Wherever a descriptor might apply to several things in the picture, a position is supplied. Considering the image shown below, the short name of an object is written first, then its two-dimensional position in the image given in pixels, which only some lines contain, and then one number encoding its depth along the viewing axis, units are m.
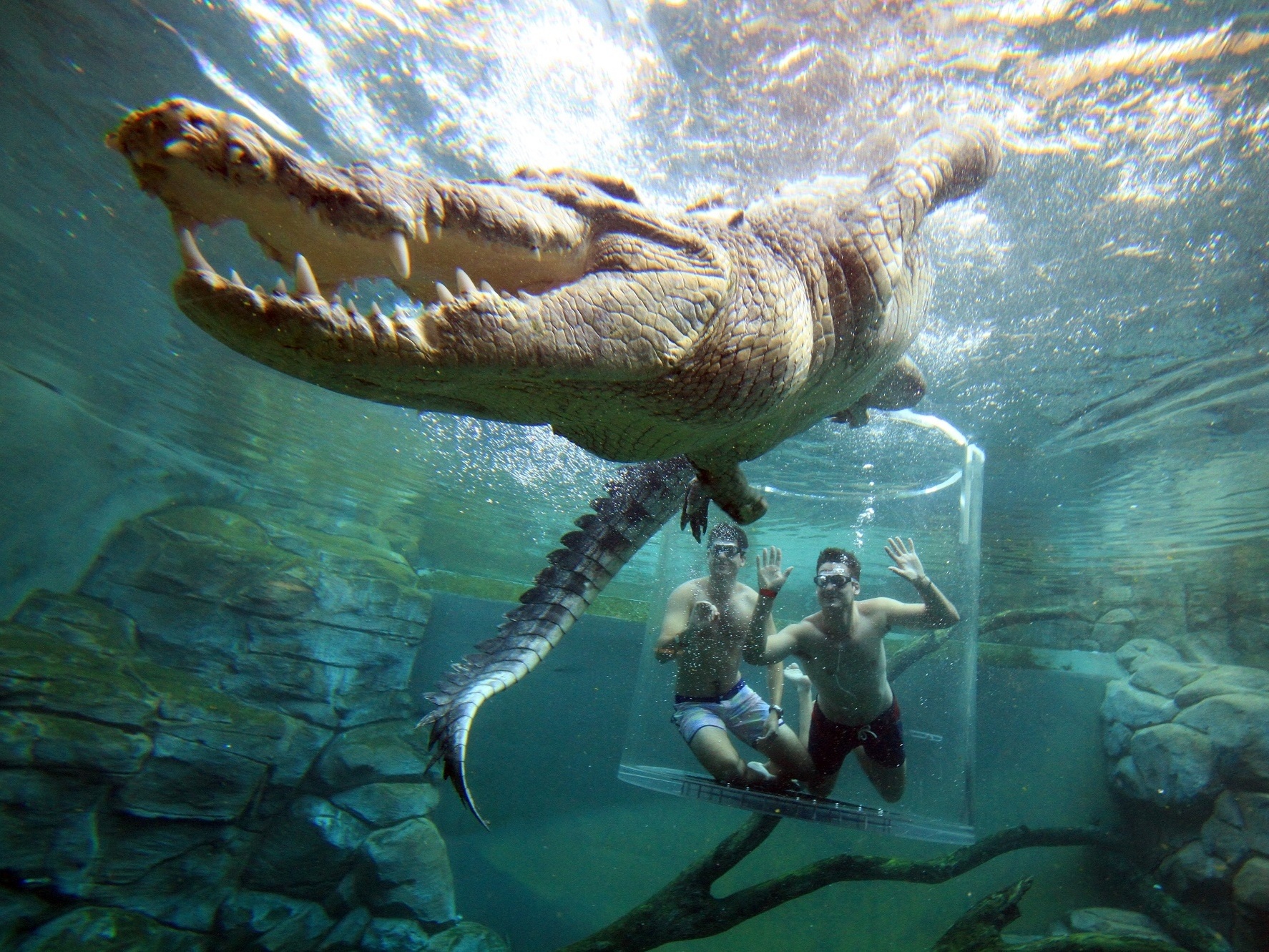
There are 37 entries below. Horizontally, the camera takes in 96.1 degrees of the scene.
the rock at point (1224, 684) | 8.92
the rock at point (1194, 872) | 7.79
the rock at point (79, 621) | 9.09
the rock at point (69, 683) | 6.82
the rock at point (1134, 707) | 9.44
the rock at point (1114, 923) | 7.66
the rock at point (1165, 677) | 9.70
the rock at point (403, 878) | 8.56
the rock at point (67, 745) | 6.45
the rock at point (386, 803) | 9.11
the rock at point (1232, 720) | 8.21
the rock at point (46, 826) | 6.28
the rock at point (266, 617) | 10.34
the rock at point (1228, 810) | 7.93
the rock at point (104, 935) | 6.11
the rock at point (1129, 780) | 9.00
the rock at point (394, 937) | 8.07
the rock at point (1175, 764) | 8.34
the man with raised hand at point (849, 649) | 4.18
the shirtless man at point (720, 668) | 4.18
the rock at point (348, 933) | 8.05
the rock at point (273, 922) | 7.70
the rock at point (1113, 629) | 12.67
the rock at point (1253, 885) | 7.25
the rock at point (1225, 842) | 7.73
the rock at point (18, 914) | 6.05
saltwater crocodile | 1.11
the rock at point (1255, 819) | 7.63
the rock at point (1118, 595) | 13.16
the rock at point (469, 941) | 8.23
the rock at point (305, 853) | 8.28
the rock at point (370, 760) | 9.35
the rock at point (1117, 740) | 9.66
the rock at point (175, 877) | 6.92
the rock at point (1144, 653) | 10.95
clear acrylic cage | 3.86
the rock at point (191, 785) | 7.23
